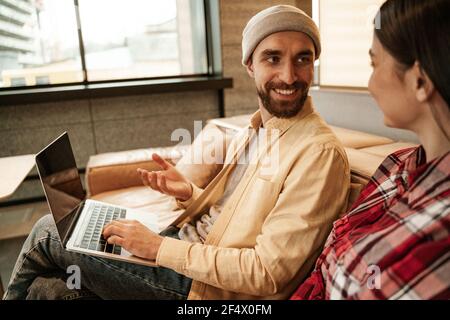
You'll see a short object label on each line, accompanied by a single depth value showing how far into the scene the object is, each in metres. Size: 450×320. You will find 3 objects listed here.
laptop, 1.18
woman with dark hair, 0.66
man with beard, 1.03
